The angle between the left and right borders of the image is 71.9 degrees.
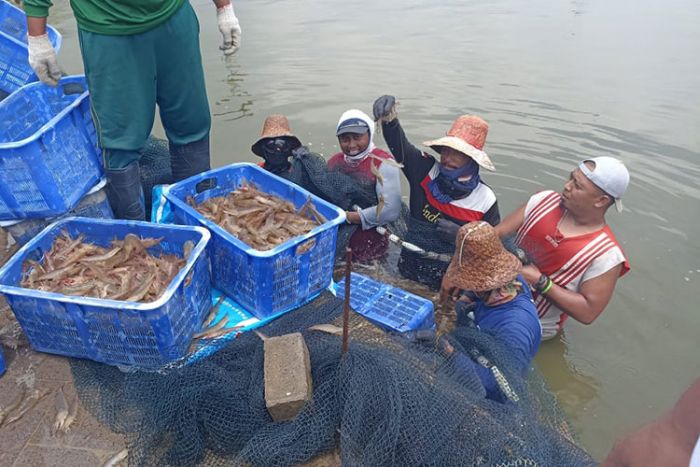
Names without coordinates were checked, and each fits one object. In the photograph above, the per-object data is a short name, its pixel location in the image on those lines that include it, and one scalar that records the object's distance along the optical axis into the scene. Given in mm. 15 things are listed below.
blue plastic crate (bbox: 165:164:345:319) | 3363
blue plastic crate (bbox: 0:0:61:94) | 5094
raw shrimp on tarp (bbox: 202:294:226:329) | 3535
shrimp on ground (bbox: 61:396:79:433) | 2924
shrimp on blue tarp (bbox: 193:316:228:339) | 3381
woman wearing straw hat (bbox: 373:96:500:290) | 4008
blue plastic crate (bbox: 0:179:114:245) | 3752
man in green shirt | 3369
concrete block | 2682
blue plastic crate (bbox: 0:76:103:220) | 3443
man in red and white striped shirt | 3506
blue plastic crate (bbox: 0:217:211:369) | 2912
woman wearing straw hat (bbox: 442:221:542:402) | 3012
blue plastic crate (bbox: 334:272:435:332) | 3588
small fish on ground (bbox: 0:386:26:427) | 2971
